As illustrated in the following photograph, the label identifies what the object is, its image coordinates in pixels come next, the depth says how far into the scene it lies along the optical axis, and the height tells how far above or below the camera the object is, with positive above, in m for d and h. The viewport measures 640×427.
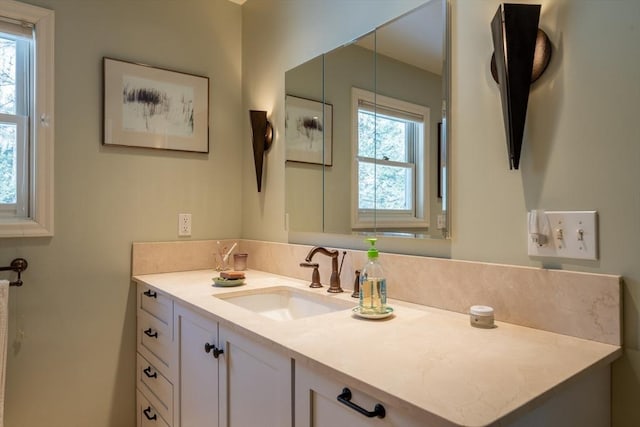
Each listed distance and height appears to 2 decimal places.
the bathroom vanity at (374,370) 0.71 -0.31
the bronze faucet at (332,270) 1.62 -0.23
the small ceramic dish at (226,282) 1.73 -0.29
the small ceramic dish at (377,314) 1.19 -0.30
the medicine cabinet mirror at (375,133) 1.36 +0.32
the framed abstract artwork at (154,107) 1.95 +0.55
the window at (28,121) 1.76 +0.40
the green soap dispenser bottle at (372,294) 1.22 -0.24
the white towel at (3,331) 1.58 -0.46
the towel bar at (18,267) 1.70 -0.22
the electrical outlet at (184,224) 2.16 -0.06
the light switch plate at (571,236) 1.00 -0.06
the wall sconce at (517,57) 1.06 +0.41
